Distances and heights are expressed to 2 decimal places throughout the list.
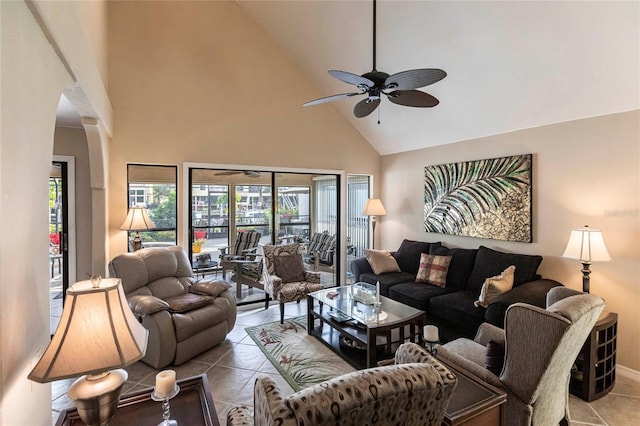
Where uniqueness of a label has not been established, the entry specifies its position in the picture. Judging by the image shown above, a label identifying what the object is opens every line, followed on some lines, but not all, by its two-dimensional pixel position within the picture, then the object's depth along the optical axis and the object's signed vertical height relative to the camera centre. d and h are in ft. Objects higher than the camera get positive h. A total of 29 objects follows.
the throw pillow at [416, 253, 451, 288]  14.06 -2.71
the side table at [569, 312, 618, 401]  8.64 -4.26
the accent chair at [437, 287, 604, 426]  5.65 -2.80
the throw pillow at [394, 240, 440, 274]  16.11 -2.32
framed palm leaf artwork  12.76 +0.53
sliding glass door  15.60 +0.00
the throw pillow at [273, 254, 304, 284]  14.76 -2.78
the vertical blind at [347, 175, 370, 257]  20.20 -0.48
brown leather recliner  10.00 -3.26
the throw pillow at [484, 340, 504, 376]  6.55 -3.03
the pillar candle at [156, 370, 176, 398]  4.66 -2.60
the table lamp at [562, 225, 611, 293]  9.55 -1.17
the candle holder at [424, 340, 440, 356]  7.08 -3.19
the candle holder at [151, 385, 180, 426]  4.67 -2.92
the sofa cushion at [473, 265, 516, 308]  10.96 -2.71
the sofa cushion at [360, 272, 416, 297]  14.70 -3.31
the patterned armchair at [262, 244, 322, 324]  13.84 -3.02
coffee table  9.84 -4.03
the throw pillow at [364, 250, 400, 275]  16.02 -2.65
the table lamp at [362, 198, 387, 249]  18.12 +0.09
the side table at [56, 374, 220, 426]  4.97 -3.32
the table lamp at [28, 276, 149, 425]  3.63 -1.68
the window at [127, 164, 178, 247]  14.01 +0.50
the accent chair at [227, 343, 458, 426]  3.25 -2.06
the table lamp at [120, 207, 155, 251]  12.66 -0.51
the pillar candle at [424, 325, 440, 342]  7.29 -2.86
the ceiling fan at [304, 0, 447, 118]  7.64 +3.26
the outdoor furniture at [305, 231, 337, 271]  18.78 -2.41
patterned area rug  9.87 -5.09
